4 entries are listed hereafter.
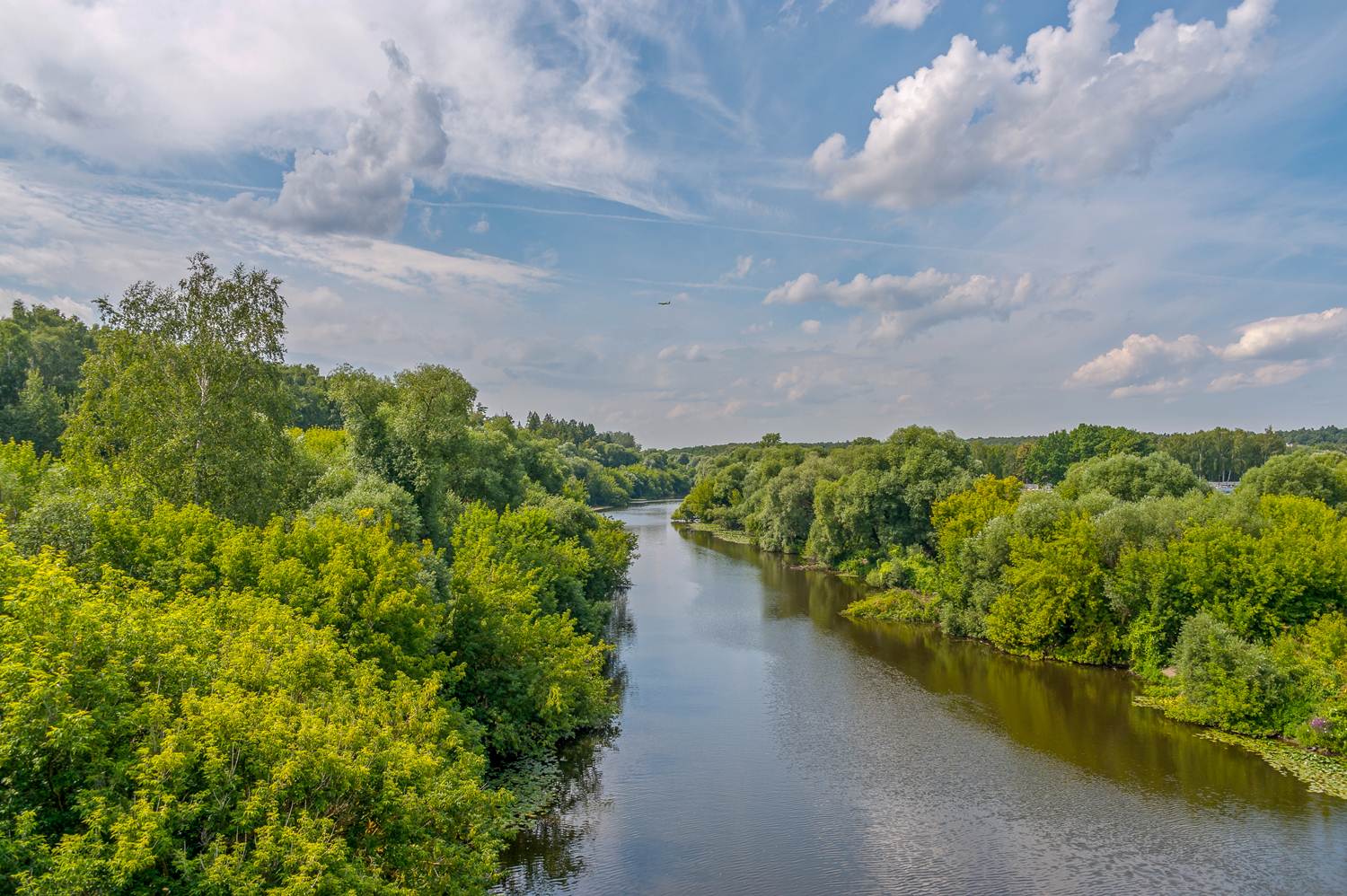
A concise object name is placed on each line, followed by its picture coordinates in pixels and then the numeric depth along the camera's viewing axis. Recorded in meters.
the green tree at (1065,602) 37.94
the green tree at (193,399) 26.98
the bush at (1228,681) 27.91
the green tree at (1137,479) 49.31
